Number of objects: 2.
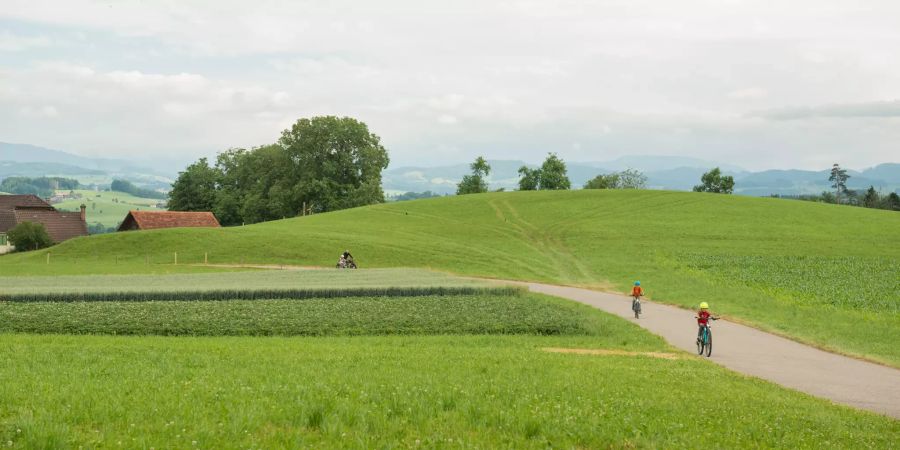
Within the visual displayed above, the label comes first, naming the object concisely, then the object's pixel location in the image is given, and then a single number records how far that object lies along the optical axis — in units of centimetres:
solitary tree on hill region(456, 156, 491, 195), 17350
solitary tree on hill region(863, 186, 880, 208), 19108
